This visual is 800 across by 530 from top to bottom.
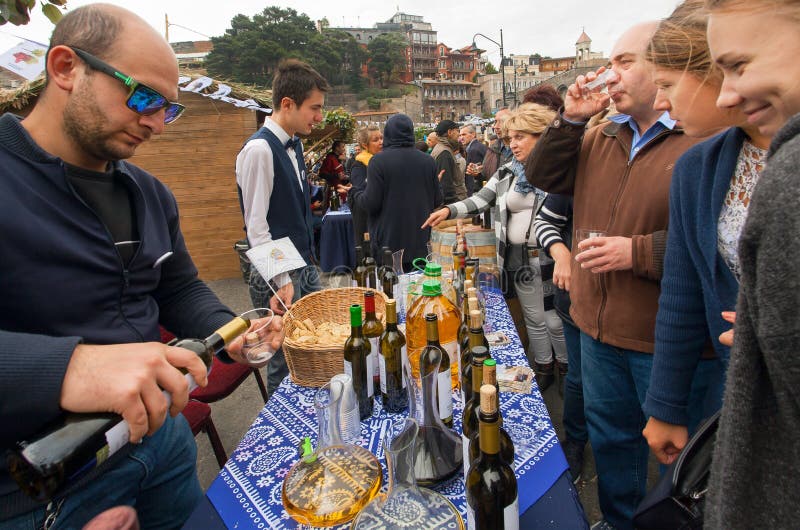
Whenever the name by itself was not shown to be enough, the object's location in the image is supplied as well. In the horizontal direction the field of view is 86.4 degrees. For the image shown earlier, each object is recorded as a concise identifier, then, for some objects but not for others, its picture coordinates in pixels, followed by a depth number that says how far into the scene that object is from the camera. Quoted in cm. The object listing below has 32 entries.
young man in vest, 295
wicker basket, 168
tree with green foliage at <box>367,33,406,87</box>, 7138
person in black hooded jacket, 431
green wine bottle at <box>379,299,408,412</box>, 154
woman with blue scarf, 296
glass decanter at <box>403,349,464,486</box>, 117
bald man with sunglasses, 86
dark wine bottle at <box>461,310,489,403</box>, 132
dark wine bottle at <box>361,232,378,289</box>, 264
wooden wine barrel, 311
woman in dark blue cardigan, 123
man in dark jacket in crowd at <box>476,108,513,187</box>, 527
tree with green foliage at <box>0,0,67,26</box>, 148
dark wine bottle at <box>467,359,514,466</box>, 99
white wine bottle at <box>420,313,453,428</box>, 131
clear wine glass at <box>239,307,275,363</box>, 133
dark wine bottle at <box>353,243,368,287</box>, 279
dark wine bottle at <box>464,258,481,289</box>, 213
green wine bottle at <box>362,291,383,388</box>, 158
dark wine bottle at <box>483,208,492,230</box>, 433
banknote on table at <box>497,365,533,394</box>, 160
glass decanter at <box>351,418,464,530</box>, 98
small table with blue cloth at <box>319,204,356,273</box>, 652
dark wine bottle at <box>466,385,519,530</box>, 92
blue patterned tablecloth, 114
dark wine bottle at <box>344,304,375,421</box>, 153
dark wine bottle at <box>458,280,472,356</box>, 163
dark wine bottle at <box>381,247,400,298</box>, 254
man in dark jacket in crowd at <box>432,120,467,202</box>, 682
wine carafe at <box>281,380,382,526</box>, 105
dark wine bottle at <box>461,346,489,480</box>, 112
